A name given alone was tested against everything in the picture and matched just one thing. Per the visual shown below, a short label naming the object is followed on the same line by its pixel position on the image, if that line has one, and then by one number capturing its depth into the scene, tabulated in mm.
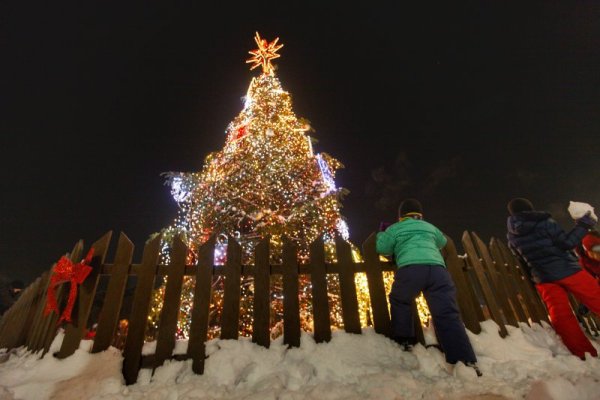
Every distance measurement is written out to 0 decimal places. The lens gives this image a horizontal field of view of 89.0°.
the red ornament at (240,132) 9027
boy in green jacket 2668
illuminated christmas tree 6824
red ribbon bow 3094
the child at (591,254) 4672
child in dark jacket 3197
